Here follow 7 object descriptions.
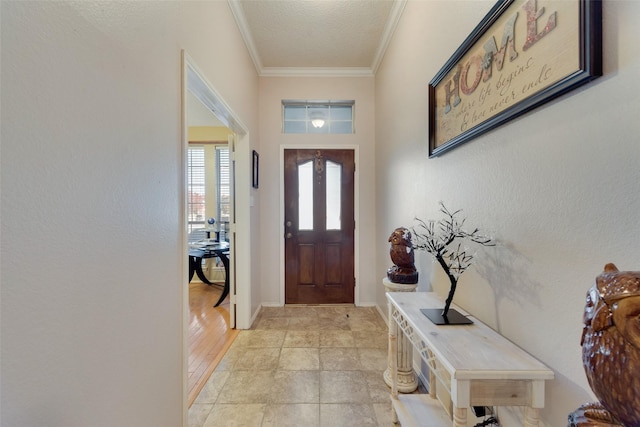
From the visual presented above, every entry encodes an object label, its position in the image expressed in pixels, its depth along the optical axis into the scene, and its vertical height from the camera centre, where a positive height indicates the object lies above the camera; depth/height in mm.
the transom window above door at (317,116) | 3488 +1259
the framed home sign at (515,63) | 743 +544
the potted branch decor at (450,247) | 1197 -175
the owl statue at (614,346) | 433 -229
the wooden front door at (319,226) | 3434 -175
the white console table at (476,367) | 838 -499
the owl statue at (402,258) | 1843 -316
